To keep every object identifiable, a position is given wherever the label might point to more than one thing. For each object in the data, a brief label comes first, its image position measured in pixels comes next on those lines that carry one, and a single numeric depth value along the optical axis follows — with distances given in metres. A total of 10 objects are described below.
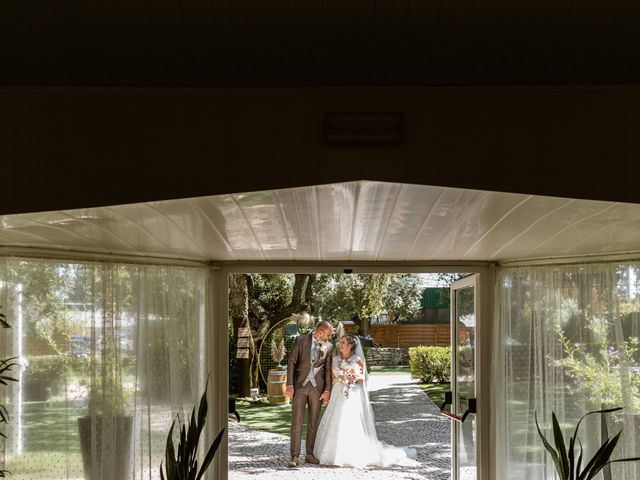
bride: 6.94
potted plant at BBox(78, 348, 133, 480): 3.43
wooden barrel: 10.13
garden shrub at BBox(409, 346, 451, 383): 11.28
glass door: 4.53
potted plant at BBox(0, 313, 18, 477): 2.83
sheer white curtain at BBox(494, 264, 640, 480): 3.51
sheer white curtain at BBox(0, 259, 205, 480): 3.14
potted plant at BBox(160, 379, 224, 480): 3.32
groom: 7.00
